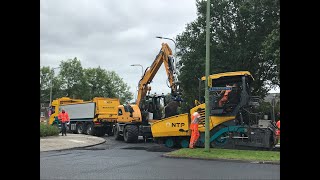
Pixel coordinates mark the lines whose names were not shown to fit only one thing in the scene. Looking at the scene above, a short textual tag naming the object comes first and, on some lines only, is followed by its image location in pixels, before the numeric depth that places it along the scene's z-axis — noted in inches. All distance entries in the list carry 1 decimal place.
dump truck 974.4
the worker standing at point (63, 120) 806.2
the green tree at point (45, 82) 2814.3
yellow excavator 701.5
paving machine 505.2
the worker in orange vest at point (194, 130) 520.9
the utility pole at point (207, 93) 477.0
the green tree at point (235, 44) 1077.8
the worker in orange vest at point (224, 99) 532.0
